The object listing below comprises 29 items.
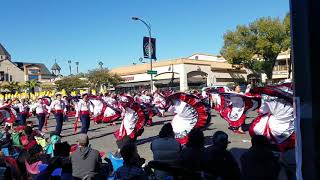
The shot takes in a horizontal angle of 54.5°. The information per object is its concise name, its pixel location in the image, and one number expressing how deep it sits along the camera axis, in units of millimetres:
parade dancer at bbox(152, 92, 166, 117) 16696
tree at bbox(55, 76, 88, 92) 53097
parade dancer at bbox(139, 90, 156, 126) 17715
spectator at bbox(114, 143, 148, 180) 3493
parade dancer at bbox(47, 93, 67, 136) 11392
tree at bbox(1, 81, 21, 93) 58813
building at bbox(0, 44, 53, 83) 83140
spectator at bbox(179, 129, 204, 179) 3626
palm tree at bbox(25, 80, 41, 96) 52573
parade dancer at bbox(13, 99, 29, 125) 14931
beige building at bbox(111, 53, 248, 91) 38633
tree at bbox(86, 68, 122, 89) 44214
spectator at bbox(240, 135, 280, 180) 3428
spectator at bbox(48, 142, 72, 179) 4061
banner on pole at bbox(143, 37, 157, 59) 25078
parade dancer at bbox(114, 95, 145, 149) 8105
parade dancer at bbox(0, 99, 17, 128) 14053
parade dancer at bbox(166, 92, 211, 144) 7828
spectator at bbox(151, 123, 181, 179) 4646
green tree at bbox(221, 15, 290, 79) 36555
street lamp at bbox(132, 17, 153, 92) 23474
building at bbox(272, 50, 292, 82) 45578
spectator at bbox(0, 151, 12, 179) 3674
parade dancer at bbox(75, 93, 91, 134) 10778
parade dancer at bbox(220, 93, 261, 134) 9828
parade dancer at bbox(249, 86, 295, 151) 5796
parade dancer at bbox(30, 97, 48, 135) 12821
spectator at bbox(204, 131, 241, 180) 3592
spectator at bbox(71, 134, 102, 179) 4174
